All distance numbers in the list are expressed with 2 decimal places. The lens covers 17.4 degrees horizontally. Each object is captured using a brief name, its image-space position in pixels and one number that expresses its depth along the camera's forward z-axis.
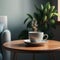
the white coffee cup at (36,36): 1.28
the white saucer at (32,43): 1.27
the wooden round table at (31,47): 1.14
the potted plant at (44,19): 2.06
